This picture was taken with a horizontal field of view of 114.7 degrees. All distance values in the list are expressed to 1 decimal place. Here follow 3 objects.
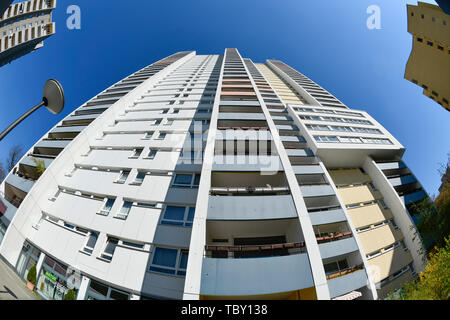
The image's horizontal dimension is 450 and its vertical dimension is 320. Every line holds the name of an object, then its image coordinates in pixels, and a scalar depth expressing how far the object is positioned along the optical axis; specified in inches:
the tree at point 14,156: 545.6
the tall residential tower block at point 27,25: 456.8
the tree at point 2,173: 501.7
